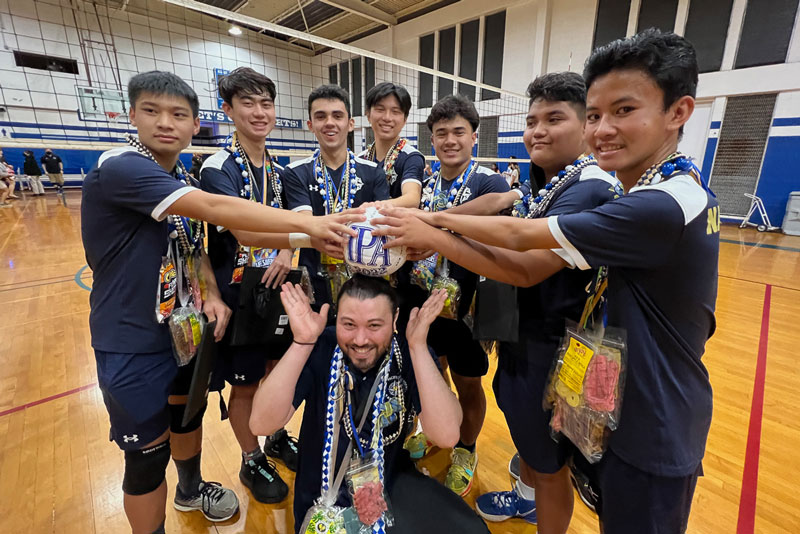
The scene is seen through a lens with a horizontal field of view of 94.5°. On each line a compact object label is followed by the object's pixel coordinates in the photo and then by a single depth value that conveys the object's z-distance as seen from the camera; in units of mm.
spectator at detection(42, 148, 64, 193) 12789
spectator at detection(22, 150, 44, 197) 12787
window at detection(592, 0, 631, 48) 10617
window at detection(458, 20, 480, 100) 13875
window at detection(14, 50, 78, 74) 12883
